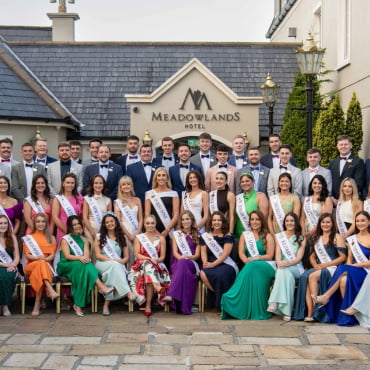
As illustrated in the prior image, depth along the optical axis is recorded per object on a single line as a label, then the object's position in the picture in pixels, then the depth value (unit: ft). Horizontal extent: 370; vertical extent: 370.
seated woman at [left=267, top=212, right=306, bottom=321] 27.94
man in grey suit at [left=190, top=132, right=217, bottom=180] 34.01
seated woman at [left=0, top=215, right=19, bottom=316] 28.40
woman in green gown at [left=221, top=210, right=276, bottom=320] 28.19
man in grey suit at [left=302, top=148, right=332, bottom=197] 32.22
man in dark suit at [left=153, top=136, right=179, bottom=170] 33.88
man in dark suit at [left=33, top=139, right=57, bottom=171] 33.32
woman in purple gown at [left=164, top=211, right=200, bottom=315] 28.89
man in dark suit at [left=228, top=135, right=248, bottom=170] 33.63
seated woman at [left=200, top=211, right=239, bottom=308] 29.22
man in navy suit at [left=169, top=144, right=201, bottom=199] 32.83
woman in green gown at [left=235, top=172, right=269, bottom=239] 31.22
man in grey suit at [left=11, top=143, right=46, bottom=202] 32.27
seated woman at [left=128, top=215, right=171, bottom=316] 29.01
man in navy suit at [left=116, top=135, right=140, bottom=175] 34.04
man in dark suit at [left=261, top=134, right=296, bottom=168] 34.40
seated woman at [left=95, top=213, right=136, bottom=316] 28.91
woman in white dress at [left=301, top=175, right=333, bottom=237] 30.60
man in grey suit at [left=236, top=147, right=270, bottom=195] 32.60
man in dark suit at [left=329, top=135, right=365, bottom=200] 32.73
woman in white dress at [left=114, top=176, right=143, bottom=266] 31.19
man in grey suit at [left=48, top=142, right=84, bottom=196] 32.73
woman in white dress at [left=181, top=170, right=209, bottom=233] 31.35
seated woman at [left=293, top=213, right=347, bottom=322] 27.89
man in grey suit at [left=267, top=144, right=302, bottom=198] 32.27
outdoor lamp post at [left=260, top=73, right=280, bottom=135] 51.70
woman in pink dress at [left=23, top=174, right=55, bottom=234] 30.81
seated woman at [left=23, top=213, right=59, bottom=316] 28.91
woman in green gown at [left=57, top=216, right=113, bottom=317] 28.81
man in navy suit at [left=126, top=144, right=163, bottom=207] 33.01
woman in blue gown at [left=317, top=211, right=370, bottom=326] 27.37
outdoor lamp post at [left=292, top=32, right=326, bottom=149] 39.09
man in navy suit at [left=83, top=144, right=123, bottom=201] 32.83
